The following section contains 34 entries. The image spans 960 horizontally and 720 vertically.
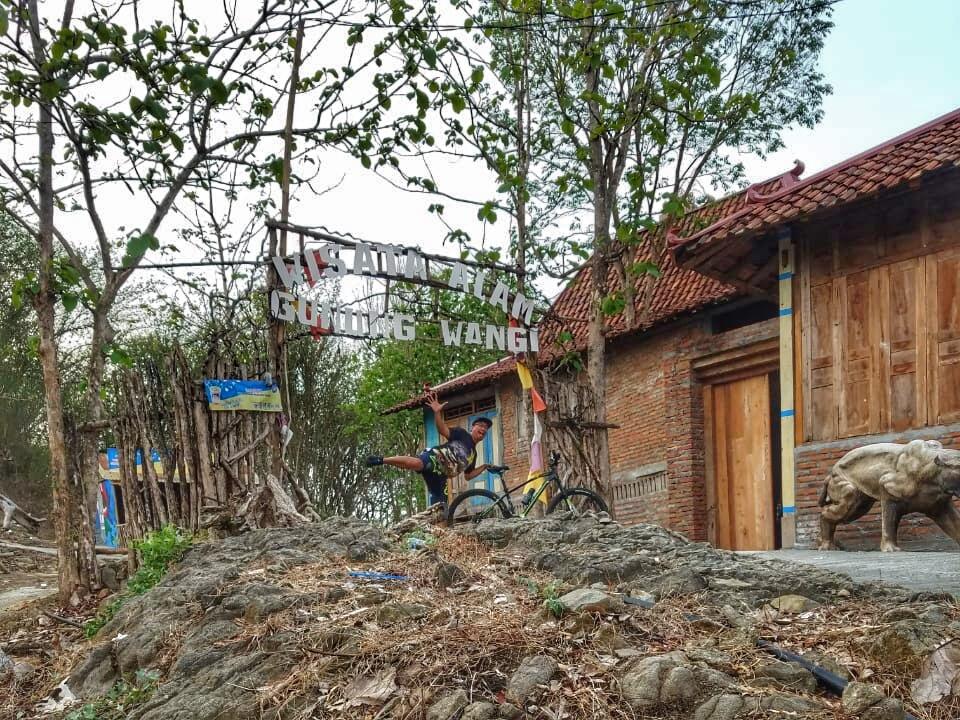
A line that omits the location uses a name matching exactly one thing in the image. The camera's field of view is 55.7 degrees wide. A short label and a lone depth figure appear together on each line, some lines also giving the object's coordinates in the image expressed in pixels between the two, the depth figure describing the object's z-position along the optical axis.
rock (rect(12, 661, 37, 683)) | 5.82
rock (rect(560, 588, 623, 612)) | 4.60
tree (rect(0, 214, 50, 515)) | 19.78
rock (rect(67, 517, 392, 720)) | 4.26
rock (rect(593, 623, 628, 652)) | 4.25
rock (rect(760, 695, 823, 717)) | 3.61
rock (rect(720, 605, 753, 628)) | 4.51
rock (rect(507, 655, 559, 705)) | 3.86
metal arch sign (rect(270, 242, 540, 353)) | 7.81
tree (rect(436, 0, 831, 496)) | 8.76
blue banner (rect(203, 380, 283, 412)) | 7.57
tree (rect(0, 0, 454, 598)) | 5.40
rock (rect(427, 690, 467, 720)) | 3.74
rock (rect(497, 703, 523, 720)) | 3.71
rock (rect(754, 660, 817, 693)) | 3.85
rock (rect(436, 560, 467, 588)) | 5.36
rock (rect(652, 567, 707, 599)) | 5.06
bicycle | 8.43
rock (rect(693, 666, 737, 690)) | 3.79
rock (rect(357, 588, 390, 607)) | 4.98
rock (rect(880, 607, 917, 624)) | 4.29
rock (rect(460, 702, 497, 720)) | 3.67
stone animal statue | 7.14
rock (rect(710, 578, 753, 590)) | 5.04
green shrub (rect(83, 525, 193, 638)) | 6.80
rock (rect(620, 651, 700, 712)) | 3.74
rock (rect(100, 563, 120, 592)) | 8.20
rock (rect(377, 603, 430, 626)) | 4.67
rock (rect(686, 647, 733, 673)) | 3.99
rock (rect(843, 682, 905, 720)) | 3.52
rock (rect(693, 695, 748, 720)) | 3.59
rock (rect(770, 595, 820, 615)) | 4.75
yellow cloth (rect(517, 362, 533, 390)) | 9.19
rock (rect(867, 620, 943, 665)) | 3.92
